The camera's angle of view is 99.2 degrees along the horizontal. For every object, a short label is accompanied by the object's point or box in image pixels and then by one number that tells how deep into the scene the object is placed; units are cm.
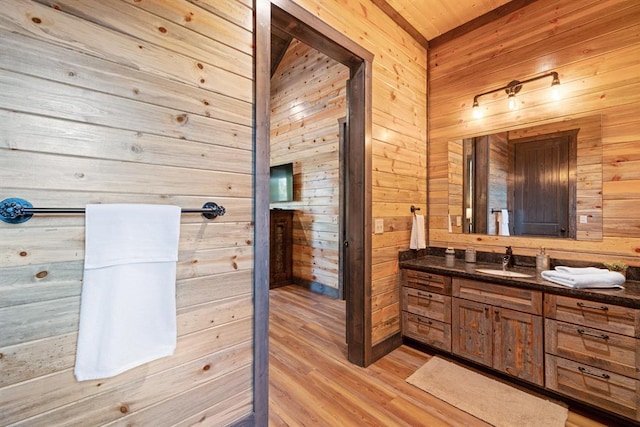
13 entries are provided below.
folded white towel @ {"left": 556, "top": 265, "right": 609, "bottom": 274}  186
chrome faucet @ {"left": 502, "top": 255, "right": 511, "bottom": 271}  231
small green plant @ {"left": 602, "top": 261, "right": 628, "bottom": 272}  190
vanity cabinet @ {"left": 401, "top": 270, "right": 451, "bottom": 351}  232
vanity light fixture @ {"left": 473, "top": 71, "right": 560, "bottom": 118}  222
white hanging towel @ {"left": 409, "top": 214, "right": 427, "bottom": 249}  267
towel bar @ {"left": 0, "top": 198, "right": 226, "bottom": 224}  89
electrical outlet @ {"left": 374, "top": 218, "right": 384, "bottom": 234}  238
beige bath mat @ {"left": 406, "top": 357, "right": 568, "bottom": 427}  169
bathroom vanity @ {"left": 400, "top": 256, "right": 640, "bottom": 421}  160
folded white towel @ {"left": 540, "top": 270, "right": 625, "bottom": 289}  174
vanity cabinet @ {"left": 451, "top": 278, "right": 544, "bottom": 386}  189
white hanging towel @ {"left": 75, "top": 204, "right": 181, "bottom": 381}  100
